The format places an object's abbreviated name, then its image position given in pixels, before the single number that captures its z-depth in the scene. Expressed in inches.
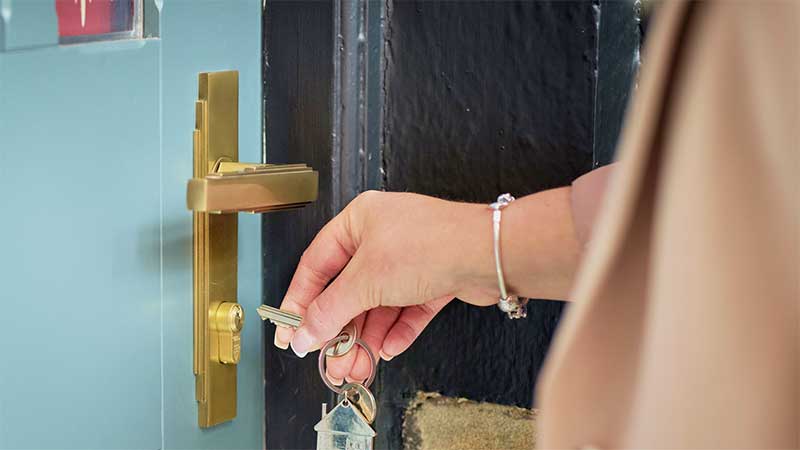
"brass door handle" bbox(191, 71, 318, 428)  31.1
